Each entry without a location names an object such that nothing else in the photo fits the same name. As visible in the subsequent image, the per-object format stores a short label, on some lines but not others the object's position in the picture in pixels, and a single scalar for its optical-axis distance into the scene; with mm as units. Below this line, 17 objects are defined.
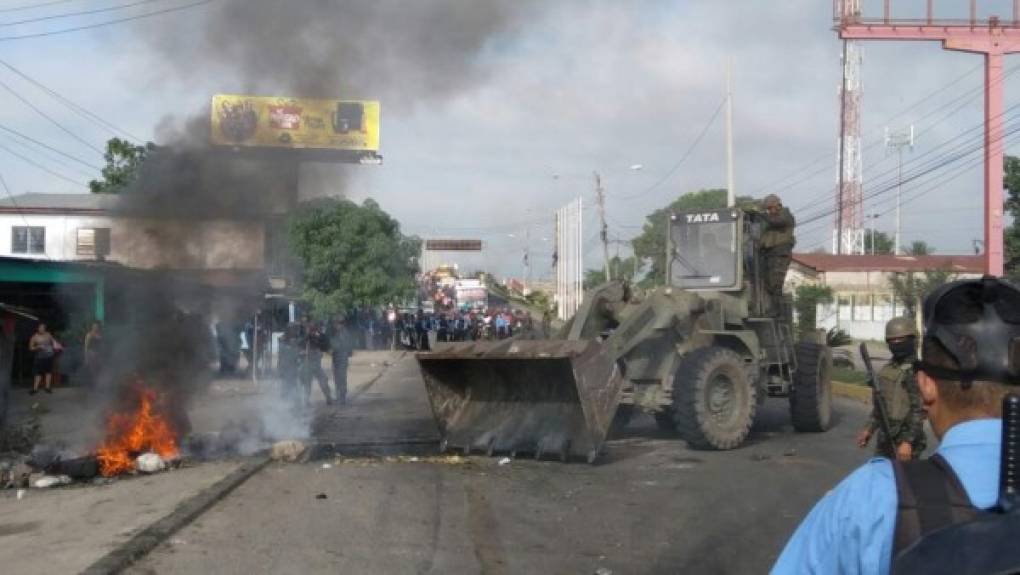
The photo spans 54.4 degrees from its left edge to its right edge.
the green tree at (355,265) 36719
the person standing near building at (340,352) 17609
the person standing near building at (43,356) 18953
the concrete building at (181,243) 13141
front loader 10641
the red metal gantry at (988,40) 28781
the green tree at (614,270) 59325
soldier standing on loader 13375
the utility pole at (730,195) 26438
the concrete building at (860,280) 45562
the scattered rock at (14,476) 9742
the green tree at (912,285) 30469
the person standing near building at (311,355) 16703
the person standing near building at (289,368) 16359
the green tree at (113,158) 30153
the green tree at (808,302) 27453
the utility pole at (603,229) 39491
